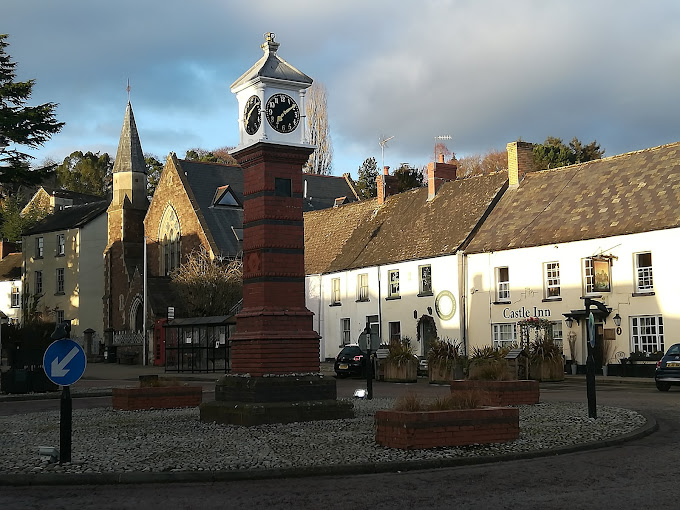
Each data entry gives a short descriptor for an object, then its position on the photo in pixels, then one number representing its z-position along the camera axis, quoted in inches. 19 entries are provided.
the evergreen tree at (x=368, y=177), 3221.0
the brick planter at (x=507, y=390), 729.6
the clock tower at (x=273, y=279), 628.1
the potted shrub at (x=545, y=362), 1182.9
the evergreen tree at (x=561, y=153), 2434.8
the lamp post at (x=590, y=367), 619.0
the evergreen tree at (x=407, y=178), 2770.7
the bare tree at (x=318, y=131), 3159.5
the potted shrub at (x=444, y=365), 1155.3
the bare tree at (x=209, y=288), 1940.2
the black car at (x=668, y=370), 988.6
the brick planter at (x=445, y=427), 466.3
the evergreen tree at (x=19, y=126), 1489.9
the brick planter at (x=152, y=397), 774.6
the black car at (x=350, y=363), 1385.3
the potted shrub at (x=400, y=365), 1219.2
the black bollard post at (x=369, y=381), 861.2
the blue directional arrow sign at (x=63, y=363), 448.1
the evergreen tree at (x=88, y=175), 3814.0
